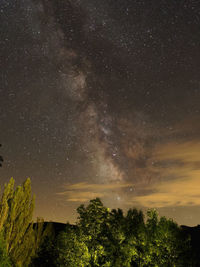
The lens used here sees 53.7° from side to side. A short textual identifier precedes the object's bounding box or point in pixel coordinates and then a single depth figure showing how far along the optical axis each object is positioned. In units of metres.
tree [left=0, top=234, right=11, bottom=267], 12.99
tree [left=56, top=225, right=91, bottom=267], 14.48
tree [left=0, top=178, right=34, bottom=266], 17.63
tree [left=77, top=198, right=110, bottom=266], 15.03
